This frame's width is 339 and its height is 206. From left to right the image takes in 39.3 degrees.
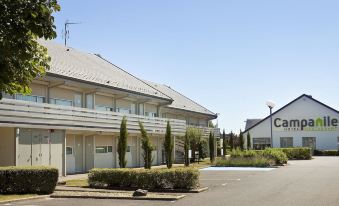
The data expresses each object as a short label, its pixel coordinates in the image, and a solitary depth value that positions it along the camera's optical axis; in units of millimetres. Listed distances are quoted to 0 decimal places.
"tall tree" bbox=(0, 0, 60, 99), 7594
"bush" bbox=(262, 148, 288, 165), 39656
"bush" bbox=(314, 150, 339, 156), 62750
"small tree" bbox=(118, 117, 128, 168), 27472
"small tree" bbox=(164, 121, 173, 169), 34450
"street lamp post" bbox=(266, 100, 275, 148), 43125
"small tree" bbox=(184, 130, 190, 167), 40281
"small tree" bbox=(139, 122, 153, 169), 30250
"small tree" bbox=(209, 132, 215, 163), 46200
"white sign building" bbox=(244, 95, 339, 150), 67688
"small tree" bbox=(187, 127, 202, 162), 47219
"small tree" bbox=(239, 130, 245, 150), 57809
